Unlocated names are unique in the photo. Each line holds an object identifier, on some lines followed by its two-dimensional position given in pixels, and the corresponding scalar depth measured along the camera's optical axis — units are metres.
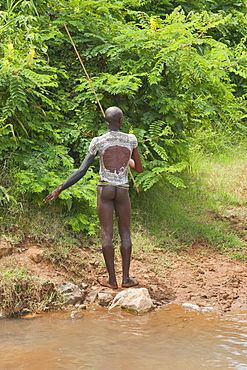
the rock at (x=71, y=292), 10.84
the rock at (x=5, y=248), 11.94
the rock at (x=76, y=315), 10.20
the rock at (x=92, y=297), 11.01
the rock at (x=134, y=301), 10.34
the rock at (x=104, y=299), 10.84
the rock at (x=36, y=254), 11.89
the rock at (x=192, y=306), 10.71
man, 10.95
